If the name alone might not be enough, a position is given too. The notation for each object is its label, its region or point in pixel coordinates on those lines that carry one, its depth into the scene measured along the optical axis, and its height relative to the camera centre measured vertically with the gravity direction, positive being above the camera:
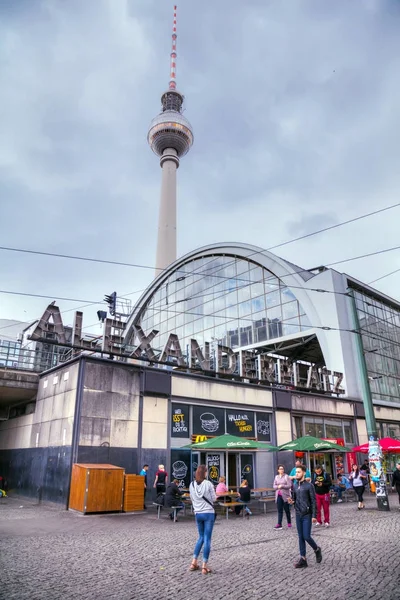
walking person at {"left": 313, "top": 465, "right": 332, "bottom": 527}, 12.23 -0.44
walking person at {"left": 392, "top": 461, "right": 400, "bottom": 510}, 15.09 -0.18
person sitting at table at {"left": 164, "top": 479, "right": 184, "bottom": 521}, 13.29 -0.63
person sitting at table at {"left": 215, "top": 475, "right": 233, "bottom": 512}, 14.27 -0.45
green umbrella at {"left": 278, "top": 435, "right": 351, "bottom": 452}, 18.30 +1.11
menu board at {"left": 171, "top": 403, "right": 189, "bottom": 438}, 19.19 +2.24
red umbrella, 20.33 +1.17
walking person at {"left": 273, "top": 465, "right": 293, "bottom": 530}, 12.13 -0.48
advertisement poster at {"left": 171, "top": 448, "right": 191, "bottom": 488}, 18.75 +0.35
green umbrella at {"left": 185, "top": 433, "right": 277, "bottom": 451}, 15.93 +1.04
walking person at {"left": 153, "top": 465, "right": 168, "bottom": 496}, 15.44 -0.20
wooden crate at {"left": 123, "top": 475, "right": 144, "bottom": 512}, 15.11 -0.57
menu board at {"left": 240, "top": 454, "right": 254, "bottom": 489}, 21.13 +0.27
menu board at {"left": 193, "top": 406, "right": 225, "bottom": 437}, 20.27 +2.35
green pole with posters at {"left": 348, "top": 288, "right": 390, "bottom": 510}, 15.34 +0.84
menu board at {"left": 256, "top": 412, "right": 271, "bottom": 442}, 22.69 +2.30
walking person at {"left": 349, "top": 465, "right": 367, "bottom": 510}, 16.16 -0.32
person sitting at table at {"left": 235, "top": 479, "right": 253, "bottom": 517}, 14.98 -0.70
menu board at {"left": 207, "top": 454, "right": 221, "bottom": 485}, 19.85 +0.31
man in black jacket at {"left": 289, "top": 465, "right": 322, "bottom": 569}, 7.33 -0.64
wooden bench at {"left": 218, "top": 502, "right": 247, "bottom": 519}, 13.85 -0.88
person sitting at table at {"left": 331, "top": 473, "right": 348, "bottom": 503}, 19.53 -0.58
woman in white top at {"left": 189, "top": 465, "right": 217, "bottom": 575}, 7.04 -0.56
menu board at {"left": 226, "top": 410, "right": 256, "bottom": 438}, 21.59 +2.38
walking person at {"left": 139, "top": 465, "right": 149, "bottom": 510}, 15.76 +0.06
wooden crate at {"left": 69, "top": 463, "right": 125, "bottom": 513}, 14.39 -0.40
